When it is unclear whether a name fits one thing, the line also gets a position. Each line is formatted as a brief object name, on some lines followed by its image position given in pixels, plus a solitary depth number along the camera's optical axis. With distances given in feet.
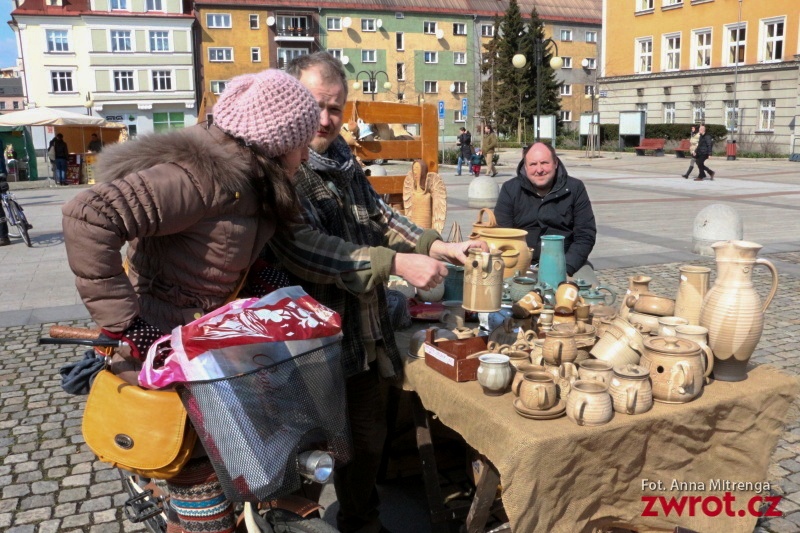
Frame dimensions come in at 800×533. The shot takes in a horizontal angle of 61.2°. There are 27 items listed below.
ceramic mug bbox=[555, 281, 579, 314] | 8.67
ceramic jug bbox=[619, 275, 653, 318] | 9.17
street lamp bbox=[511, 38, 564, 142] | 63.23
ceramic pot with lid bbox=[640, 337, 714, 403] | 6.80
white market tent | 59.47
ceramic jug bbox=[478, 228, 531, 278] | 10.46
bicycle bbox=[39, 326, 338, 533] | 5.43
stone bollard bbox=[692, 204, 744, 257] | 28.32
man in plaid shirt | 6.95
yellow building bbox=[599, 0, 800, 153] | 98.78
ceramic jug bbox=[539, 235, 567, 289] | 10.67
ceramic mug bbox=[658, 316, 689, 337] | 7.63
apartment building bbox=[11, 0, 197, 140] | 141.08
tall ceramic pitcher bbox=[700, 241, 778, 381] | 7.33
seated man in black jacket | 14.10
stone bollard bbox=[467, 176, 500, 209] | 43.29
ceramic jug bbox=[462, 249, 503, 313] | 7.57
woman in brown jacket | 5.13
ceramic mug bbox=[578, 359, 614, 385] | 6.77
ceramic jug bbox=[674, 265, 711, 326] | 8.20
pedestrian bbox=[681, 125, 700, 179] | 65.38
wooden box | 7.49
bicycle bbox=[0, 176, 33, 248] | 32.99
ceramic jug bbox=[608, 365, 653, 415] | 6.61
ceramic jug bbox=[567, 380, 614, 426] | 6.39
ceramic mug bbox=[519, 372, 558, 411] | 6.43
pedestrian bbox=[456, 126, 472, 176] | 76.59
